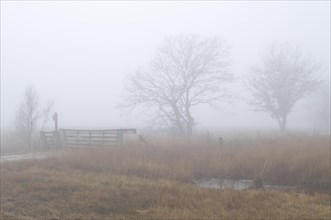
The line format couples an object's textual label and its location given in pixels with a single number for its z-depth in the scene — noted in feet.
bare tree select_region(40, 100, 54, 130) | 120.41
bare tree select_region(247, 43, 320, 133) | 130.62
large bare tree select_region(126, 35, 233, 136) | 113.70
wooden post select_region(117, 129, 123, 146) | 83.94
